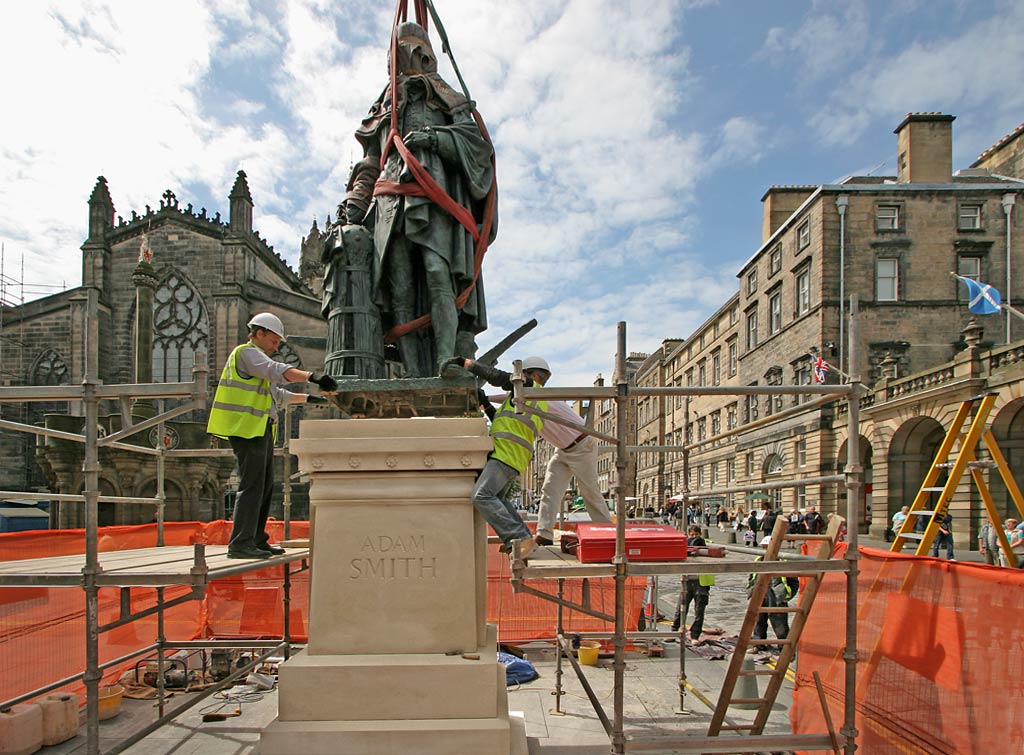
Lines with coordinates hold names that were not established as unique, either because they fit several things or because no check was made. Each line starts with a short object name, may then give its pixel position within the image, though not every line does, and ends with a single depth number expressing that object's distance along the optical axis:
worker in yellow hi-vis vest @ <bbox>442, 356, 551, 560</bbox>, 3.59
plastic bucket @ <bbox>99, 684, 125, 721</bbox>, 6.49
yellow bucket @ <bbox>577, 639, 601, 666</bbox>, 8.39
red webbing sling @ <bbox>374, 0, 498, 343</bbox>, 4.78
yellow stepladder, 5.07
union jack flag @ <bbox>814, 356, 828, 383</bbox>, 22.38
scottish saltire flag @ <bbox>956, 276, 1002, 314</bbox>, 18.00
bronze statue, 4.87
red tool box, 3.93
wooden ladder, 4.14
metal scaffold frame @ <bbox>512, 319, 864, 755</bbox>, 3.60
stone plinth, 3.27
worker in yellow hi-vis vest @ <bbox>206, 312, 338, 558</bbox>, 3.96
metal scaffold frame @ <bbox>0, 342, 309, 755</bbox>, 3.38
